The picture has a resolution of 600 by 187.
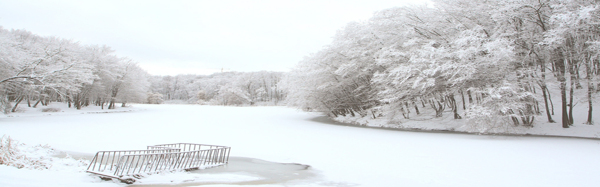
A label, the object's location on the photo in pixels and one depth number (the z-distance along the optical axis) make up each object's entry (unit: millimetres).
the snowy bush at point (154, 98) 93169
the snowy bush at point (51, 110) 32719
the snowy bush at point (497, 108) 12984
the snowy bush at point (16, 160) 6690
